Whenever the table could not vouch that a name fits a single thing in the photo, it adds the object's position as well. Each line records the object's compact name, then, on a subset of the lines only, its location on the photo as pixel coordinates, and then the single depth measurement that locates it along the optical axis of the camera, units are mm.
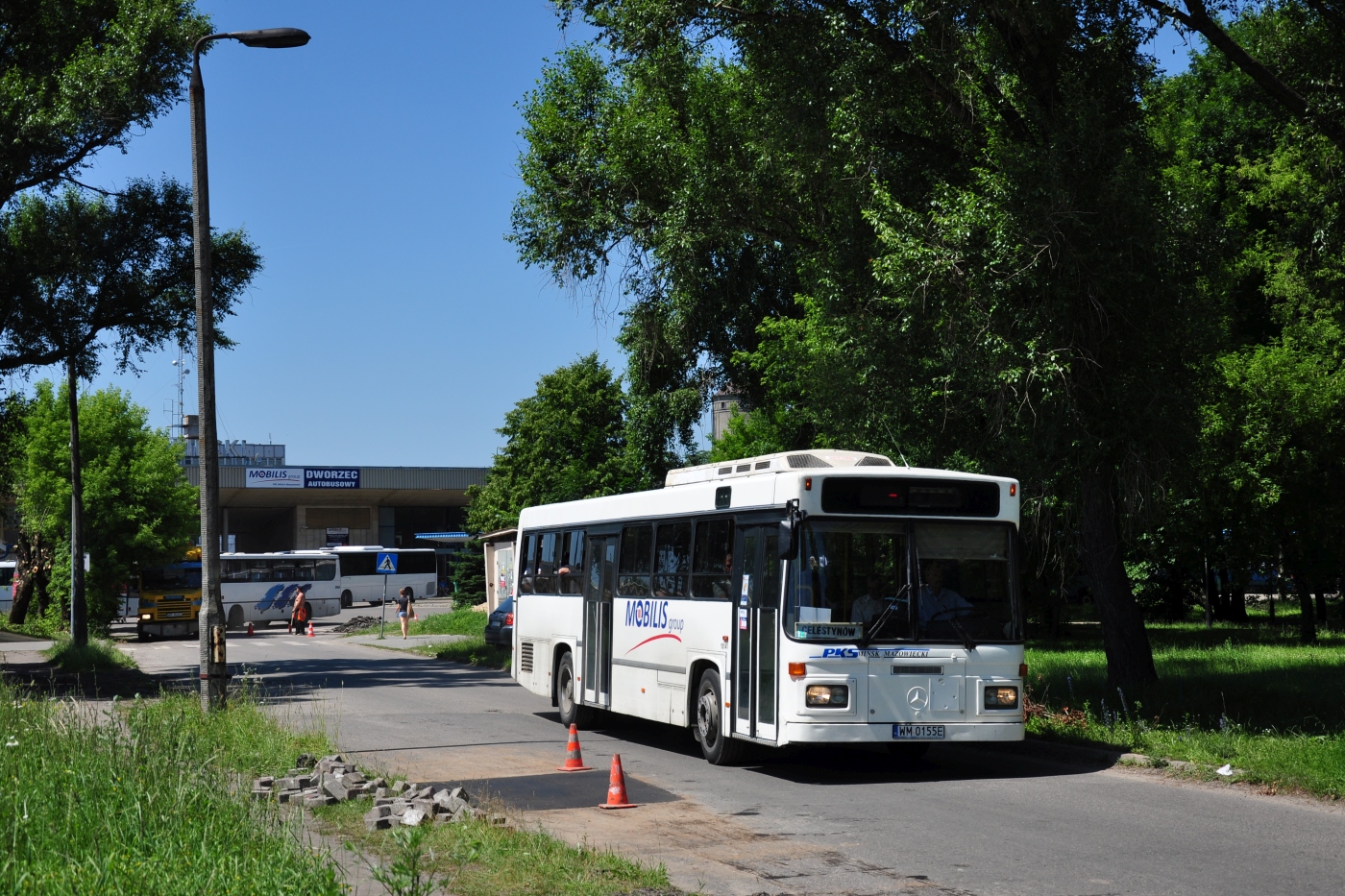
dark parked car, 32000
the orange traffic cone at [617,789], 10805
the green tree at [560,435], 64062
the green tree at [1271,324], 17562
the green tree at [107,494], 48875
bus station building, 92125
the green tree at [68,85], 24203
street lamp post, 14812
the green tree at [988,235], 14469
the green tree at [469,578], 61312
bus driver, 12508
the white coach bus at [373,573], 73125
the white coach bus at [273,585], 58500
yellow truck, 49812
